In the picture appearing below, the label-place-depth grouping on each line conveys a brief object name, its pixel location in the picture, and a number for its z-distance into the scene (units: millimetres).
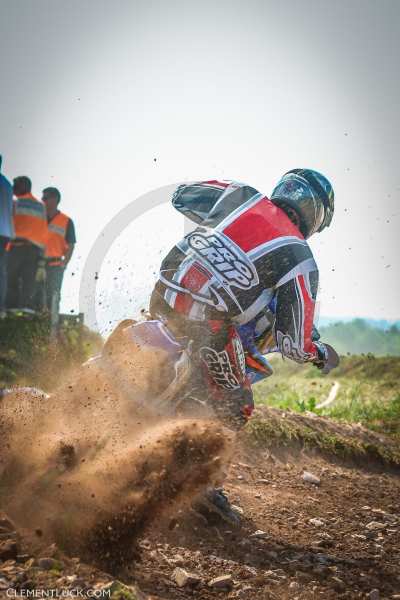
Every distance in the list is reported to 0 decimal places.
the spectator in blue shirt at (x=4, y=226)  16812
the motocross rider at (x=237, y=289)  7637
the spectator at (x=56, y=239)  21125
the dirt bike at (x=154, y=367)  7199
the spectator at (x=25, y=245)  19828
